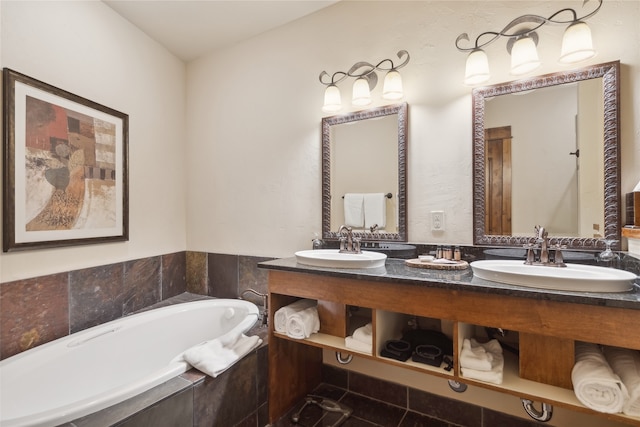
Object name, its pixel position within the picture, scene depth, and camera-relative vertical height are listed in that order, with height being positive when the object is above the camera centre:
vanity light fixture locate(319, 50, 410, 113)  1.73 +0.79
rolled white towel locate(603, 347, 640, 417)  0.92 -0.53
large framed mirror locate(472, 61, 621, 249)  1.31 +0.25
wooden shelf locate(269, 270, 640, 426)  0.95 -0.41
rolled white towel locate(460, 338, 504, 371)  1.13 -0.57
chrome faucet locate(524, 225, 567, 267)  1.25 -0.18
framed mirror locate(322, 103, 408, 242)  1.77 +0.26
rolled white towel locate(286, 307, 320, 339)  1.49 -0.57
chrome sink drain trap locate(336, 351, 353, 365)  1.80 -0.89
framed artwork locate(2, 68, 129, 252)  1.54 +0.25
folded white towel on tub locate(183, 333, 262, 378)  1.31 -0.67
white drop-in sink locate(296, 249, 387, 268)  1.40 -0.24
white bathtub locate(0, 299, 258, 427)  1.12 -0.76
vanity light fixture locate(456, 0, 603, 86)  1.29 +0.77
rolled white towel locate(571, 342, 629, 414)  0.93 -0.56
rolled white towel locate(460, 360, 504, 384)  1.10 -0.61
